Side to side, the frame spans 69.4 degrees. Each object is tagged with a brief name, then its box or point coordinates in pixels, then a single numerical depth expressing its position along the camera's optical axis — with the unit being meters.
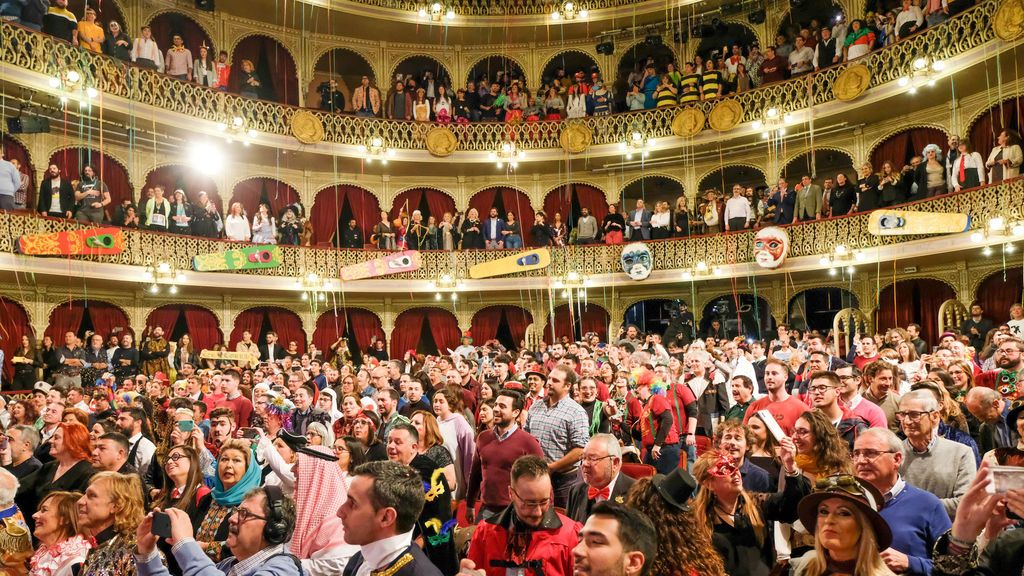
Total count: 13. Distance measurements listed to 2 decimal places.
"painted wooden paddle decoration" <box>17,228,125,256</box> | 13.30
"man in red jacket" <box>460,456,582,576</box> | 2.96
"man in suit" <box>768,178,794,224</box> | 16.52
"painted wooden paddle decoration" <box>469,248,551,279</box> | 18.25
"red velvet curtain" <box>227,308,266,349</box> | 18.86
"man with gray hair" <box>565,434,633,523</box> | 3.82
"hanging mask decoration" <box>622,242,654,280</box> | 18.02
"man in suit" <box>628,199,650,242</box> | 18.67
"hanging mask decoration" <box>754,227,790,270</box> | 16.05
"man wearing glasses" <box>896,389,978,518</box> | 3.71
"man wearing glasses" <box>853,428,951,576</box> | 3.02
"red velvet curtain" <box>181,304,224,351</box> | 18.22
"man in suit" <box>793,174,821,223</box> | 16.16
